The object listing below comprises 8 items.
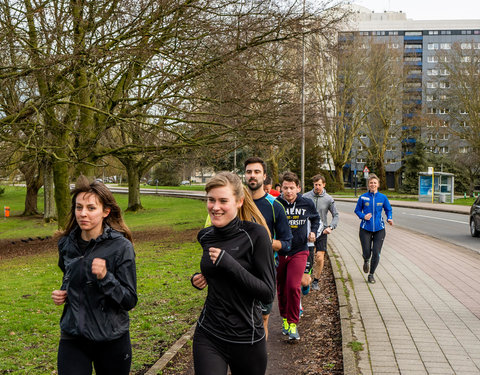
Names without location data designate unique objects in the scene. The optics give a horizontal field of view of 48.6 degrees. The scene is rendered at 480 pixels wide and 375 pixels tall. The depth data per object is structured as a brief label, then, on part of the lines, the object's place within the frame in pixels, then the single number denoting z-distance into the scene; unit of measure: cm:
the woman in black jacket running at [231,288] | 313
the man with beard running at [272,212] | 520
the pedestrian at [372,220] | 919
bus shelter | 4275
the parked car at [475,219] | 1748
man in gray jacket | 911
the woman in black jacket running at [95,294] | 316
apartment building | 5669
